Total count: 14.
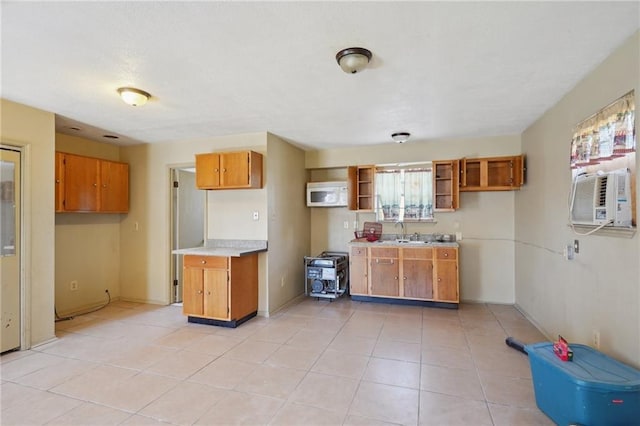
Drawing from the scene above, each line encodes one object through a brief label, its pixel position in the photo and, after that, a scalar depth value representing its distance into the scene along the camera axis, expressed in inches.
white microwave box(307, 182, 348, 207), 201.5
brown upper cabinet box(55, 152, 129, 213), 153.6
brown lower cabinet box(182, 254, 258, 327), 146.0
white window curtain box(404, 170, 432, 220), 192.9
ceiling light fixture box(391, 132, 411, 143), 167.2
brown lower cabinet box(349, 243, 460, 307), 172.7
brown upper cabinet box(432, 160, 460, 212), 177.8
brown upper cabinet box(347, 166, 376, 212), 197.8
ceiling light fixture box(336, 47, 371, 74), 82.0
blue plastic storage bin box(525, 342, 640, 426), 64.6
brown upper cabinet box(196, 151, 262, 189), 155.5
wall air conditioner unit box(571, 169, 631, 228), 78.4
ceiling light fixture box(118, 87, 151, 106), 108.3
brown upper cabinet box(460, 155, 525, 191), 167.3
